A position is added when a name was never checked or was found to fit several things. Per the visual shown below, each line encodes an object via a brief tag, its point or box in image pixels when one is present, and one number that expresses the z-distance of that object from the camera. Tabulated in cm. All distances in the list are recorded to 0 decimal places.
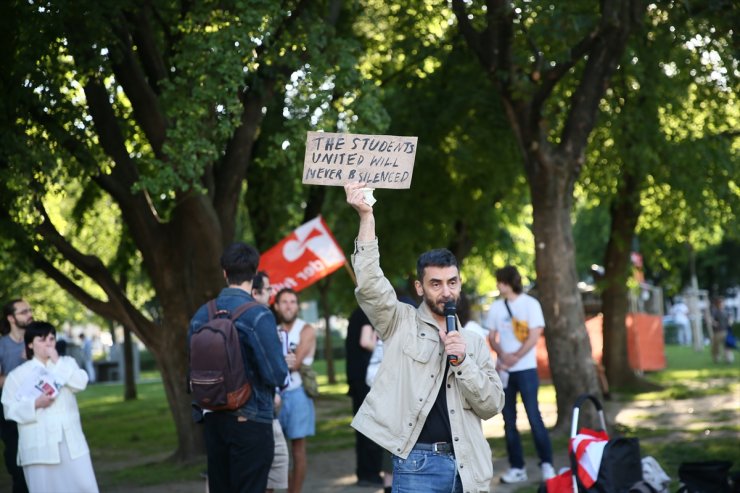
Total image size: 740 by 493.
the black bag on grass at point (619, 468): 781
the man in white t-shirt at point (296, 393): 982
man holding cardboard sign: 546
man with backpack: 701
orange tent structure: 2862
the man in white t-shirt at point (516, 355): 1125
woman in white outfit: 895
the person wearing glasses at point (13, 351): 1067
